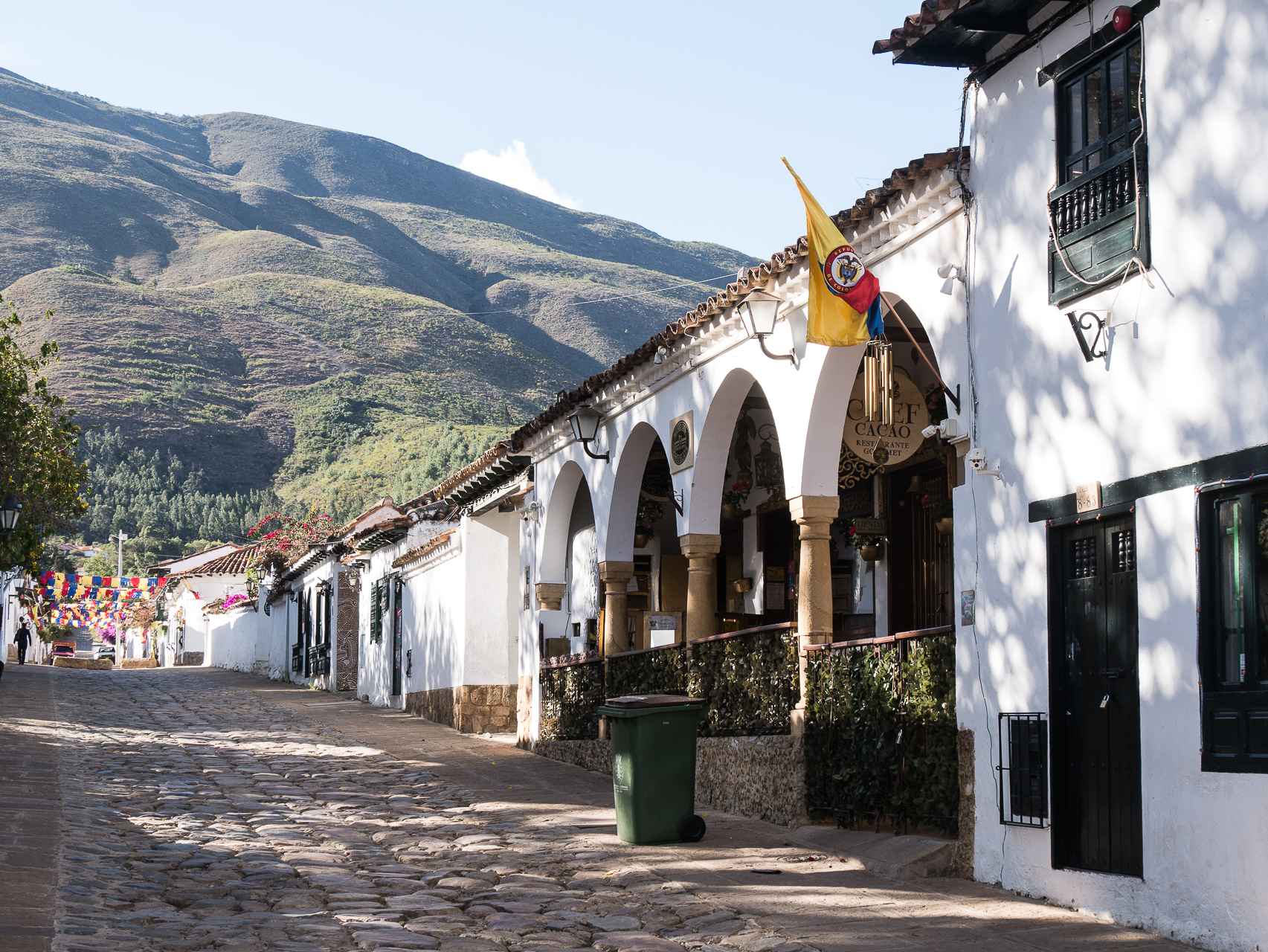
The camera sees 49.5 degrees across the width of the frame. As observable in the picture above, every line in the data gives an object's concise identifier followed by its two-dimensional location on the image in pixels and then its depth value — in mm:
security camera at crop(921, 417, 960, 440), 8669
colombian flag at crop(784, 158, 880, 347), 9086
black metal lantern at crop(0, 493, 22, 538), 19891
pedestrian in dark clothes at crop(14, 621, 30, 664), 45562
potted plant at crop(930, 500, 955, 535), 12641
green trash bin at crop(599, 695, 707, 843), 9805
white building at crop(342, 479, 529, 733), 19703
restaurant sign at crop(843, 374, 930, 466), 11133
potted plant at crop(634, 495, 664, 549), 17219
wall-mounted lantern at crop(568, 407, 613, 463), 15172
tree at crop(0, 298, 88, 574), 20453
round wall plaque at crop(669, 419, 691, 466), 12977
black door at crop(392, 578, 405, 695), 24594
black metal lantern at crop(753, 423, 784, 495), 15195
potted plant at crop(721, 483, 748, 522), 15922
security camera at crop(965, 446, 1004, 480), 8281
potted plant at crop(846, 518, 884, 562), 13867
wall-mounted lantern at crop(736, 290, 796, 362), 10805
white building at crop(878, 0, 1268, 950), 6238
